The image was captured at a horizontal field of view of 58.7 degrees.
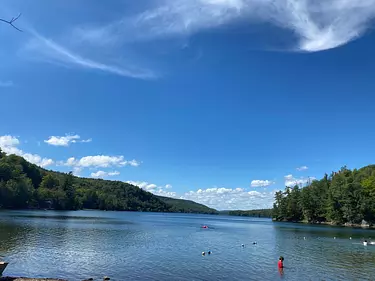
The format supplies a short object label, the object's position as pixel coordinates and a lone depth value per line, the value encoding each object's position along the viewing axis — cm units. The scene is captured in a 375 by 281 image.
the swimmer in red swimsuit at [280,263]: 3703
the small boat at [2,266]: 2434
